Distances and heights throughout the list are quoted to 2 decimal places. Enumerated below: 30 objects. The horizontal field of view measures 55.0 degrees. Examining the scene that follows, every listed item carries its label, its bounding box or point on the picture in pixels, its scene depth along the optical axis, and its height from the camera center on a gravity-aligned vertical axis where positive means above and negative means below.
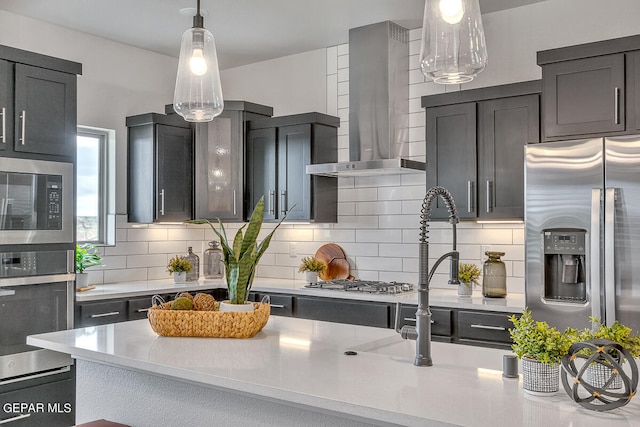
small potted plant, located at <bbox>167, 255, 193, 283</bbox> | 4.89 -0.43
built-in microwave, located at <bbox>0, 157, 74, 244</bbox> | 3.71 +0.08
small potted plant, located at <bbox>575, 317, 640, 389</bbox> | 1.56 -0.36
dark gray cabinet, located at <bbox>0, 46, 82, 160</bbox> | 3.74 +0.70
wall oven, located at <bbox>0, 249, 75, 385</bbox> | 3.69 -0.57
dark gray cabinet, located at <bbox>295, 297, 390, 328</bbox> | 4.05 -0.66
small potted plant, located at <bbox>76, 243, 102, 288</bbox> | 4.36 -0.35
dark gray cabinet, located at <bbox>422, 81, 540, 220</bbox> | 3.87 +0.46
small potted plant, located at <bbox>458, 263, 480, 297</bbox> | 4.04 -0.42
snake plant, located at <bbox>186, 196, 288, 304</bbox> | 2.53 -0.18
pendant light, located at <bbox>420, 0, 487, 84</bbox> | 1.82 +0.53
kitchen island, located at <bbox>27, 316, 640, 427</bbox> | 1.56 -0.50
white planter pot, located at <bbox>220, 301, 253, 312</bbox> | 2.55 -0.38
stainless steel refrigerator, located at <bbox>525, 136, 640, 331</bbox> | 3.09 -0.08
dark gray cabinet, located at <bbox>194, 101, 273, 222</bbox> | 5.08 +0.42
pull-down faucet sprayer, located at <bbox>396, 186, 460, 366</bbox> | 2.04 -0.24
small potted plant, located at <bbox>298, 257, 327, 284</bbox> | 4.83 -0.43
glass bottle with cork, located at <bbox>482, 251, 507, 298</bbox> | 3.96 -0.41
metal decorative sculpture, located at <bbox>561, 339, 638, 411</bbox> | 1.52 -0.41
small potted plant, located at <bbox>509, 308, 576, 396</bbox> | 1.63 -0.37
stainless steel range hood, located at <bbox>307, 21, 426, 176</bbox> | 4.57 +0.88
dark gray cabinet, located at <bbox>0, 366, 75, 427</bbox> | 3.71 -1.18
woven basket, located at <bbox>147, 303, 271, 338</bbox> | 2.46 -0.44
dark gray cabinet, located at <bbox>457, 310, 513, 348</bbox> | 3.57 -0.67
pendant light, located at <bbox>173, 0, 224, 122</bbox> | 2.47 +0.56
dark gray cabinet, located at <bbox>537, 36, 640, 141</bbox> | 3.26 +0.69
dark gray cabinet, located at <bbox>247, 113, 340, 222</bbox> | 4.82 +0.41
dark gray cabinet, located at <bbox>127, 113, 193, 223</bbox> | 4.96 +0.38
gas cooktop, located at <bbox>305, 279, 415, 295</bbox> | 4.17 -0.51
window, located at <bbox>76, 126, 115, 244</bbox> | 4.94 +0.23
